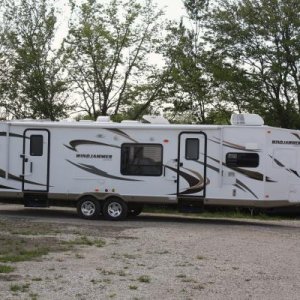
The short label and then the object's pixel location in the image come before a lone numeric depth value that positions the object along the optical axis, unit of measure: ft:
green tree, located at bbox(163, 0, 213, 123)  97.66
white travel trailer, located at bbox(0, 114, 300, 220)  53.11
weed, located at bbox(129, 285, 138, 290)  25.50
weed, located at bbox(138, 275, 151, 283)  27.12
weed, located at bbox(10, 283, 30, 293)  24.23
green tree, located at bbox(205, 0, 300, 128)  91.86
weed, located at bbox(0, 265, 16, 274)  27.87
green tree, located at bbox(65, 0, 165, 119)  99.71
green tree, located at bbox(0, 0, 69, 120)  99.14
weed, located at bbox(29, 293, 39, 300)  23.03
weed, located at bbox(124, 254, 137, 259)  33.55
